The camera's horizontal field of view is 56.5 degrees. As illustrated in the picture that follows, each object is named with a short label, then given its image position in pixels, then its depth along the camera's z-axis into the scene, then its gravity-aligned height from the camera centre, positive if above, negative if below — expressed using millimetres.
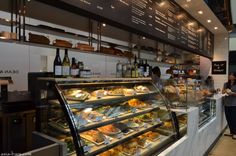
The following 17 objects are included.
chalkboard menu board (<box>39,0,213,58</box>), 2363 +821
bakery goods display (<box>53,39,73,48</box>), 2982 +418
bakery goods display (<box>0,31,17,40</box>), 2393 +416
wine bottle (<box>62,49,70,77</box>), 2081 +40
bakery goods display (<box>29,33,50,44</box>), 2752 +441
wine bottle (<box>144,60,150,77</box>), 3442 +62
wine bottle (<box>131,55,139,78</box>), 3127 +26
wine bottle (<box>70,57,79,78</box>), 2164 +23
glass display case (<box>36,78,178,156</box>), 1794 -418
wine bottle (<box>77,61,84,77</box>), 2309 +79
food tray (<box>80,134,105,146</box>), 2042 -638
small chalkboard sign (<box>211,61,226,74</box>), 7795 +267
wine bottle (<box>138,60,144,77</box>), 3322 +76
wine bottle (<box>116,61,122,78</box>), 3265 +63
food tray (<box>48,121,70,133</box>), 1768 -442
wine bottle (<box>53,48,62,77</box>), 2047 +30
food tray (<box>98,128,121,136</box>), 2285 -620
